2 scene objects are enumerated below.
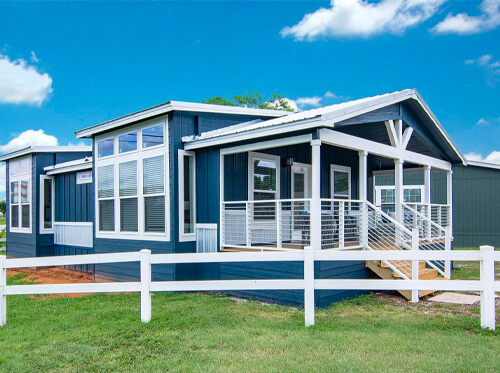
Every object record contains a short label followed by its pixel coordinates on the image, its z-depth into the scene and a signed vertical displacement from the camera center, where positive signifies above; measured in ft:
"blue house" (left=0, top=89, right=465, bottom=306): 25.45 +1.38
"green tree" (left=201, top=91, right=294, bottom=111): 99.55 +22.38
